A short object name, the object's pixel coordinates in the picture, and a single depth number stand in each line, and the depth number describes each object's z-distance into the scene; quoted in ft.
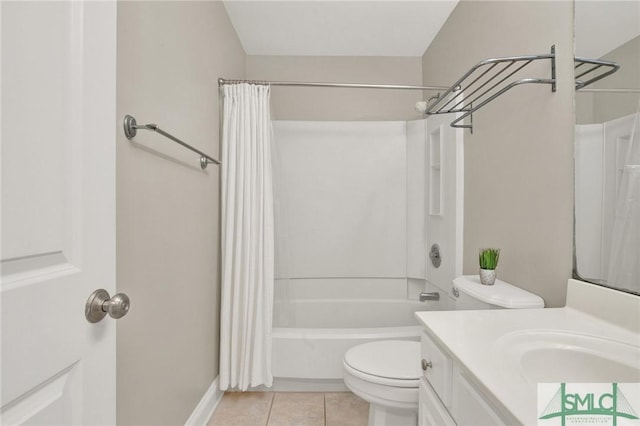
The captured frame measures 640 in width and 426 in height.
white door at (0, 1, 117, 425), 1.42
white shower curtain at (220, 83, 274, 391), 5.95
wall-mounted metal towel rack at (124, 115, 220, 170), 3.24
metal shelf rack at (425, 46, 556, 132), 3.71
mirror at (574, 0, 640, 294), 2.82
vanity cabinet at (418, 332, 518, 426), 2.04
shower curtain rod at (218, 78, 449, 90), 6.16
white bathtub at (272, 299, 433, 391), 6.14
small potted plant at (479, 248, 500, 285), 4.30
